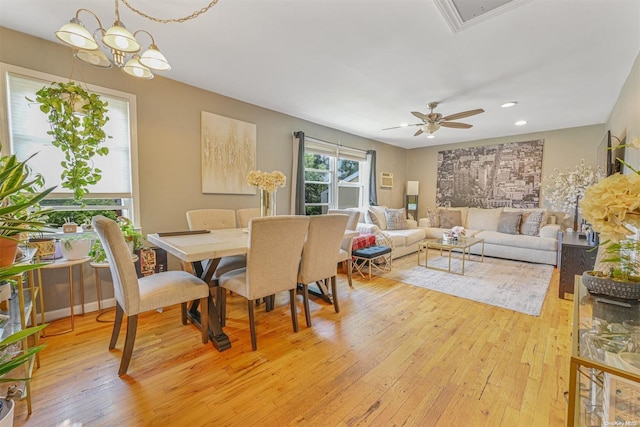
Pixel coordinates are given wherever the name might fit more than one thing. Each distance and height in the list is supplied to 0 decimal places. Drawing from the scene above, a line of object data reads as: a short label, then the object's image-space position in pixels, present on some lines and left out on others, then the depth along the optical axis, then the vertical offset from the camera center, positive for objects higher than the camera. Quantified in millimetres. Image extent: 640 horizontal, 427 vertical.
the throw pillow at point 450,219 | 5707 -398
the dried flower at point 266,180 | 2486 +165
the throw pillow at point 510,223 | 4934 -403
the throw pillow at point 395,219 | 5414 -396
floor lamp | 6633 +14
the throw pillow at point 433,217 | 5891 -381
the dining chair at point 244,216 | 3242 -226
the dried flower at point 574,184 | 3498 +236
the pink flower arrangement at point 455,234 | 4320 -568
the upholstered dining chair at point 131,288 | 1622 -631
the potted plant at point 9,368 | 734 -486
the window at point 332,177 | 4824 +428
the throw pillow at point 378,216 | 5241 -335
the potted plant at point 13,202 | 839 -37
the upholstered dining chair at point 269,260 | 1886 -467
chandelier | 1445 +867
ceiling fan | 3373 +1012
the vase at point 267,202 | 2586 -43
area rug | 3000 -1074
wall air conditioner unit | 6283 +457
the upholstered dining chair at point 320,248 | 2270 -439
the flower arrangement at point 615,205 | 856 -10
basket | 1182 -387
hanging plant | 2039 +545
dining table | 1773 -352
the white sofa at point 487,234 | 4438 -615
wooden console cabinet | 2912 -650
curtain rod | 4644 +1027
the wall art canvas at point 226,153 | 3320 +570
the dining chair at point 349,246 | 3072 -572
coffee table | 3949 -665
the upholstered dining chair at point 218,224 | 2361 -300
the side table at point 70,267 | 2127 -615
